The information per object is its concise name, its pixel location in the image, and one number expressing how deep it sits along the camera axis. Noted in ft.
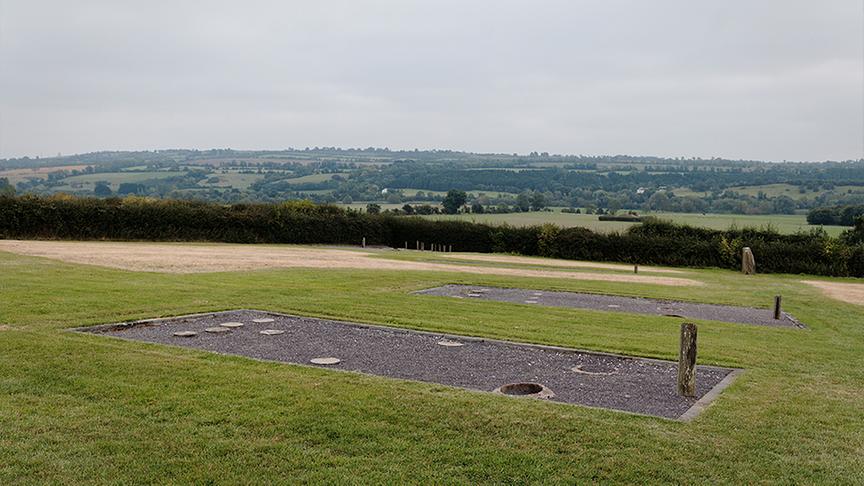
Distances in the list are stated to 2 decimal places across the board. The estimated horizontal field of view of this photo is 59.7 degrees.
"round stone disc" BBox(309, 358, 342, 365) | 30.39
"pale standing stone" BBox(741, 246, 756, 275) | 116.78
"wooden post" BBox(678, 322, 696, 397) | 26.53
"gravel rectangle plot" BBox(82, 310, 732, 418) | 26.94
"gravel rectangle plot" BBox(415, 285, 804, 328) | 54.90
